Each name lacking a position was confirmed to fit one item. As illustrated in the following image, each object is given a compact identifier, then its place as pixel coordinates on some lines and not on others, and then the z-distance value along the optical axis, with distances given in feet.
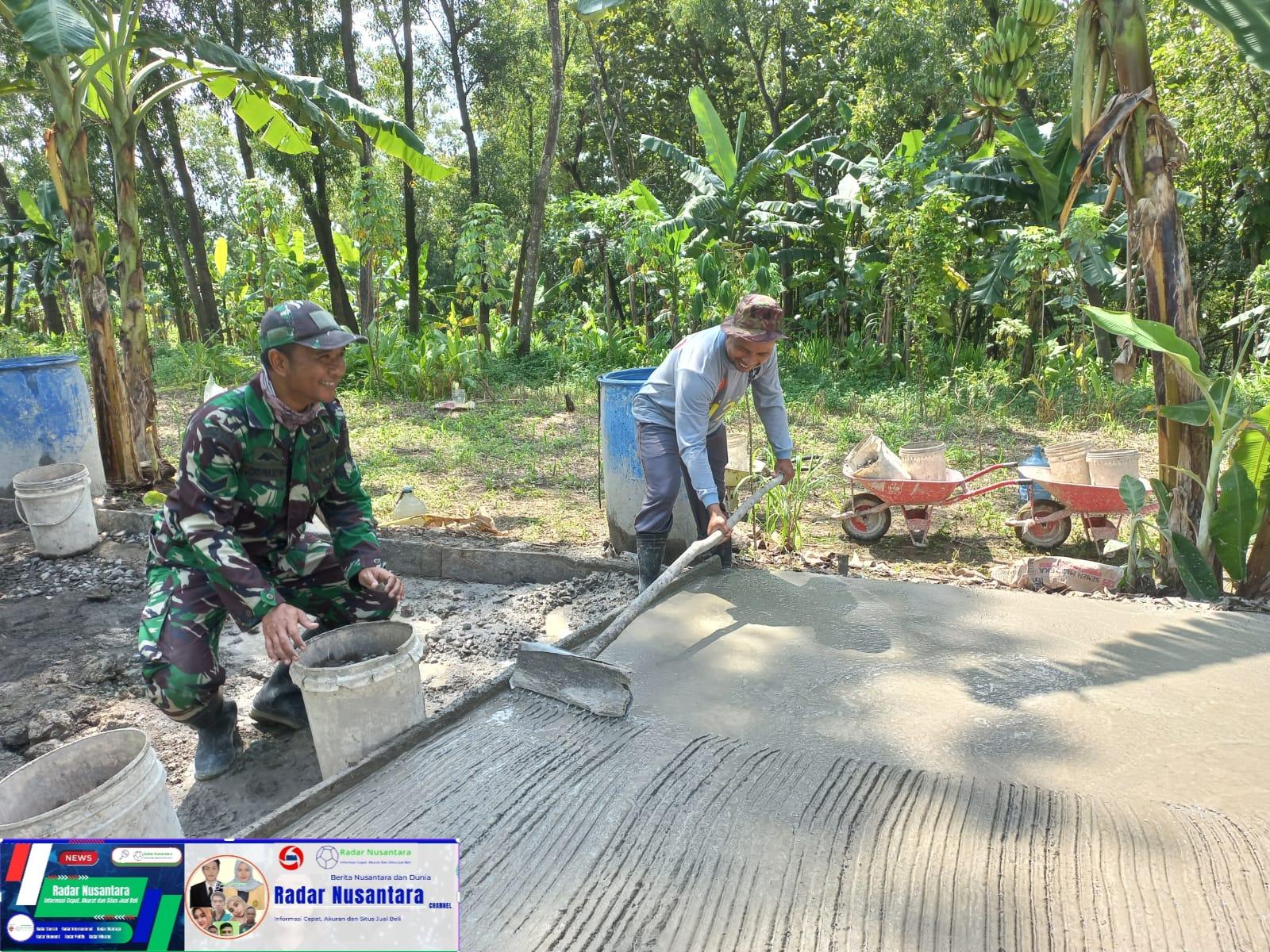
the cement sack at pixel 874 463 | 16.66
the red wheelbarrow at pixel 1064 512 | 15.66
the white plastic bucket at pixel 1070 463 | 16.28
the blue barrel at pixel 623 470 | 15.25
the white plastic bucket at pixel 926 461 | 17.60
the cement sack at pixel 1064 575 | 13.92
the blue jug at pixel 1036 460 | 17.39
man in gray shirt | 12.00
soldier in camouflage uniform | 8.61
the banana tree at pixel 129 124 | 17.92
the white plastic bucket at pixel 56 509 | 16.56
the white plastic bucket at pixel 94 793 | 6.10
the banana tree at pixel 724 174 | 35.58
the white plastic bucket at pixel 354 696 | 8.30
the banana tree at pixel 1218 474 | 12.06
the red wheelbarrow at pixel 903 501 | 16.52
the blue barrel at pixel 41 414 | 18.28
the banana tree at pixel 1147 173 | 12.45
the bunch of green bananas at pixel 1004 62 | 14.97
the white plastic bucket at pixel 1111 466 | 15.56
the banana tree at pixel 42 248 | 38.68
